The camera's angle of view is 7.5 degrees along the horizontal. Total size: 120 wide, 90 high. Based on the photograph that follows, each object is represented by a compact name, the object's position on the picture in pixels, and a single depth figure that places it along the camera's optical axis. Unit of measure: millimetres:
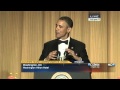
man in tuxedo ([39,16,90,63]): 10296
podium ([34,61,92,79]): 10069
